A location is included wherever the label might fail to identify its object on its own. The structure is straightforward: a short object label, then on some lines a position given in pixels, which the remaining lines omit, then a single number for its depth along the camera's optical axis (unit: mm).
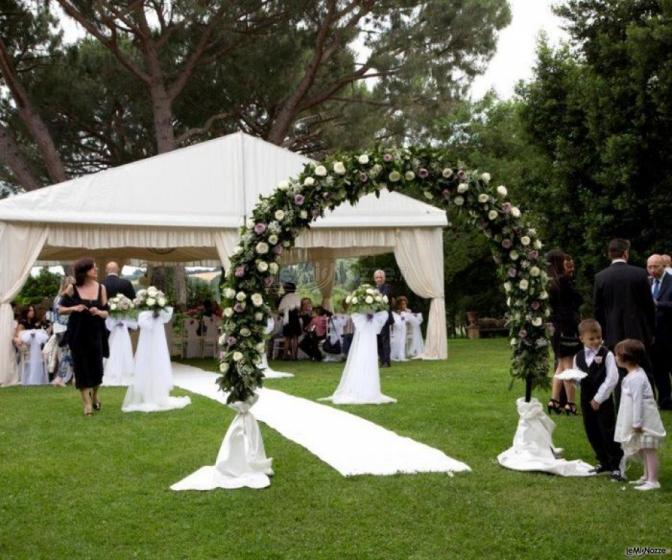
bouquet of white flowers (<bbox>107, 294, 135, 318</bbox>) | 11359
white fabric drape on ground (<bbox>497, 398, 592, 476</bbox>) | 6203
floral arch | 6309
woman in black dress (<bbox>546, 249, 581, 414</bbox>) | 8812
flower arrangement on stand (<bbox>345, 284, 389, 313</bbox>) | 10461
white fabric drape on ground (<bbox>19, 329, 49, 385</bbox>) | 13562
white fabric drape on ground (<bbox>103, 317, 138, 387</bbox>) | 12695
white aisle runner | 6371
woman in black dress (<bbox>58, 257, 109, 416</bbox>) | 9172
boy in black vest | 5984
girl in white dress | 5578
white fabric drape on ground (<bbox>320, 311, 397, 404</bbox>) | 9984
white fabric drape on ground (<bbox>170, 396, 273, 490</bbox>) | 5959
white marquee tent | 13402
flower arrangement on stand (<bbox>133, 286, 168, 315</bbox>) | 10289
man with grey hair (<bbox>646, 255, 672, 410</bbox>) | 9031
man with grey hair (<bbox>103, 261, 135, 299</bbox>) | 12047
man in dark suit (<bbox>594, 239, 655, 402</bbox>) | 7324
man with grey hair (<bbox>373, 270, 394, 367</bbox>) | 13456
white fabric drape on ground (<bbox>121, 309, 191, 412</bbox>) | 9914
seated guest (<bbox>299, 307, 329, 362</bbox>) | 17000
